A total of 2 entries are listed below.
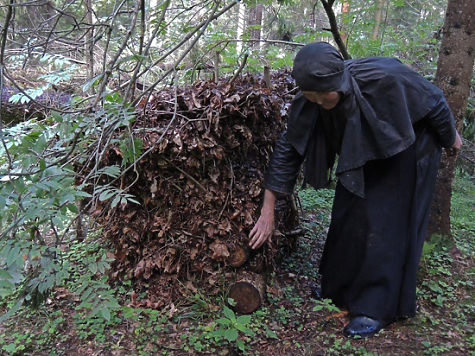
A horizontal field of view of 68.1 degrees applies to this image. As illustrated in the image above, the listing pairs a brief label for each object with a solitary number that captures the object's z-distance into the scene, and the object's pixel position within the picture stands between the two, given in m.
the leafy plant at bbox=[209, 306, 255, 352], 2.31
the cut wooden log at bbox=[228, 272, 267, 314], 2.82
